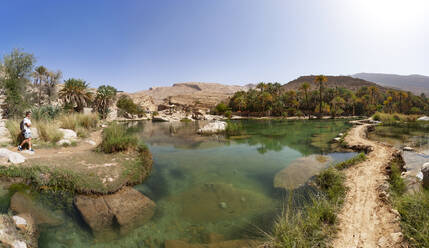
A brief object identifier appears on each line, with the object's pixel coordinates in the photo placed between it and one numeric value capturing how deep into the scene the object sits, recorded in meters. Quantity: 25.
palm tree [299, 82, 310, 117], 46.78
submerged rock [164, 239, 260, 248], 3.19
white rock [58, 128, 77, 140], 10.17
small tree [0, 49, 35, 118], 18.22
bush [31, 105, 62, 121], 12.95
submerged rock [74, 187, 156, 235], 3.63
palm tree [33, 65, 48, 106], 27.77
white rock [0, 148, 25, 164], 5.72
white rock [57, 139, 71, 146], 8.77
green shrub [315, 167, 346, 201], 4.87
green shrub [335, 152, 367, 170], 7.11
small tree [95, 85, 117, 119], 40.91
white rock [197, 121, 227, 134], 18.70
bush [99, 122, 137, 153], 7.46
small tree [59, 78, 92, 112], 30.97
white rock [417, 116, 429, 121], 27.65
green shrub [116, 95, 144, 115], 48.22
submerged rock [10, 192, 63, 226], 3.72
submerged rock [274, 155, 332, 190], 6.00
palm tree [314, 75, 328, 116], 42.28
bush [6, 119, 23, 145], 8.11
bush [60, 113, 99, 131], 12.11
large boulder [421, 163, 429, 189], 4.83
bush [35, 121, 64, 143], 9.09
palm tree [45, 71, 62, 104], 29.75
